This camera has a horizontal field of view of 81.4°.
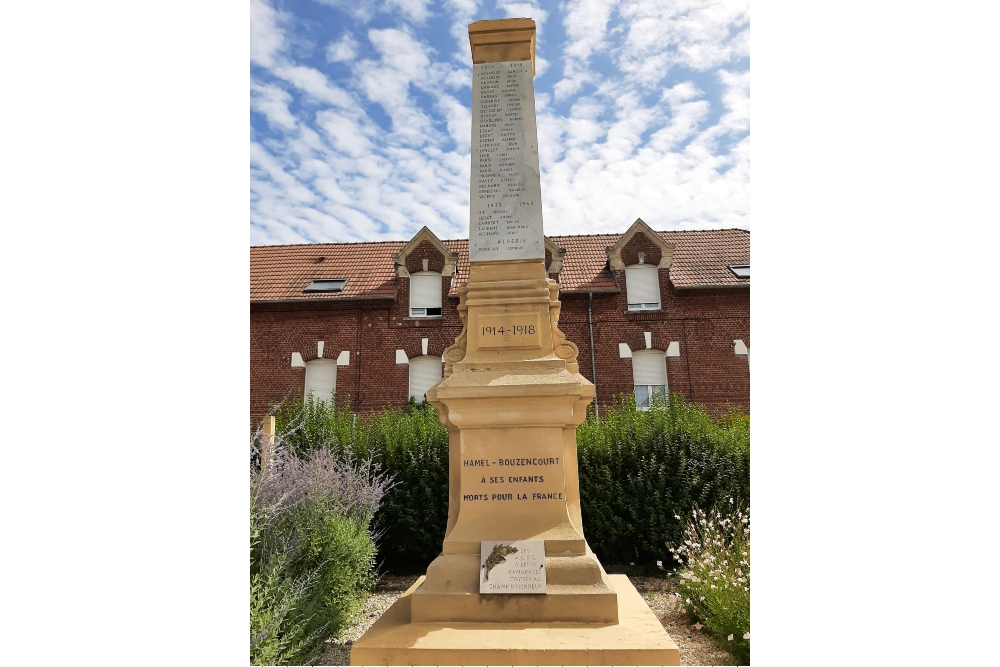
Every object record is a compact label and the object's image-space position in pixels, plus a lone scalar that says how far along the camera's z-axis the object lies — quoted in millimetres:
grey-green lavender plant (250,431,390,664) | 4523
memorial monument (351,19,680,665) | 3686
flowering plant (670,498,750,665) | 5164
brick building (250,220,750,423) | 15648
